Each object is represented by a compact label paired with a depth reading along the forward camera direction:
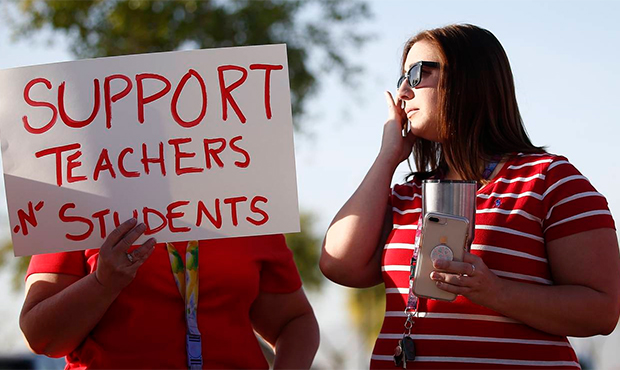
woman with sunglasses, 4.69
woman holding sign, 5.02
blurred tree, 17.39
